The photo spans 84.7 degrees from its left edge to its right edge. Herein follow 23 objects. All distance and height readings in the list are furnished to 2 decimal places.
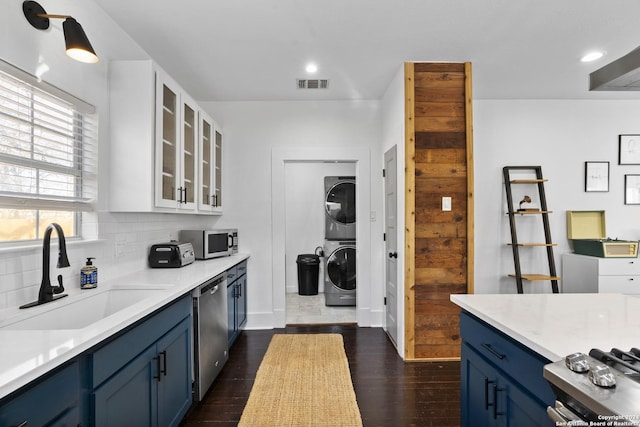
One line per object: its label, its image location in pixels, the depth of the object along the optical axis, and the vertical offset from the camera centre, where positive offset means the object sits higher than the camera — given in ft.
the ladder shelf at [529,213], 12.48 -0.11
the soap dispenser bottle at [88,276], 6.64 -1.06
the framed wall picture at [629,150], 13.71 +2.65
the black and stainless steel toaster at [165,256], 9.38 -0.98
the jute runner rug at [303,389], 7.18 -4.07
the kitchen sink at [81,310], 4.98 -1.50
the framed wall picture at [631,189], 13.67 +1.11
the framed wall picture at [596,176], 13.60 +1.62
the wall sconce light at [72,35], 5.29 +2.81
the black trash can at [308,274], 18.53 -2.92
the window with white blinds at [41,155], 5.27 +1.13
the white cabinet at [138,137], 7.62 +1.83
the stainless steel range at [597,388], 2.25 -1.20
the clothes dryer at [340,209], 16.25 +0.45
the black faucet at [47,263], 5.09 -0.63
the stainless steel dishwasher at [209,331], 7.53 -2.64
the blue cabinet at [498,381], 3.63 -1.96
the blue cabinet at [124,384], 3.18 -1.99
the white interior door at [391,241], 11.26 -0.75
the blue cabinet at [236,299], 10.49 -2.62
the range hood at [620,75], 4.04 +1.75
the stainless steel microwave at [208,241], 11.14 -0.73
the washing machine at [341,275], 15.97 -2.57
